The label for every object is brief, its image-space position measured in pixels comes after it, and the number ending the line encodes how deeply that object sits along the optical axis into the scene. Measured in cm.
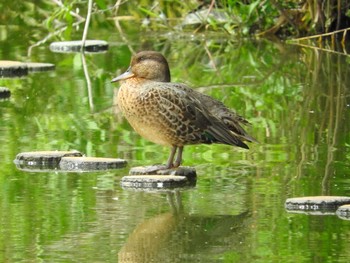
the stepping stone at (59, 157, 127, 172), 1611
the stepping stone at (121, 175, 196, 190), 1506
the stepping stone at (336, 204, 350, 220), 1348
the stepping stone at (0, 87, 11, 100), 2235
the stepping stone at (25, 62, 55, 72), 2591
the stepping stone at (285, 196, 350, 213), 1385
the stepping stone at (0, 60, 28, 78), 2511
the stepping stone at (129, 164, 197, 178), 1564
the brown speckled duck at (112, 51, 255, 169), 1576
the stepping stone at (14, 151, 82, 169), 1636
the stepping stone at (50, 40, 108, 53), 2950
